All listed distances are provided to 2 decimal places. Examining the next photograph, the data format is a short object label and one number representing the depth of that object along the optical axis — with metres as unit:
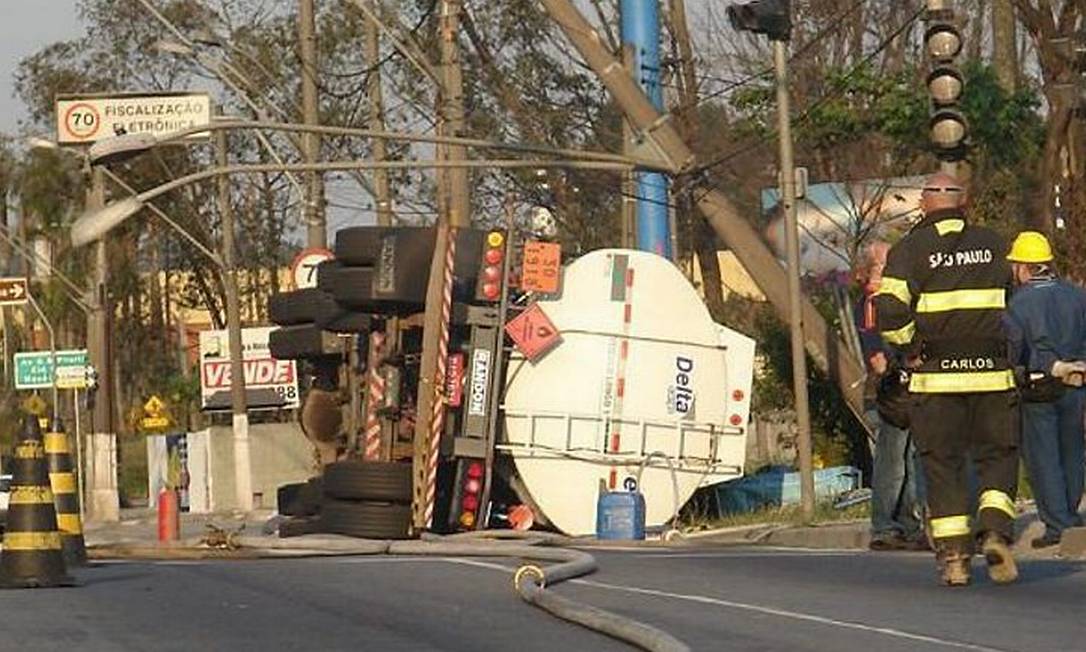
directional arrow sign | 65.25
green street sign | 62.50
